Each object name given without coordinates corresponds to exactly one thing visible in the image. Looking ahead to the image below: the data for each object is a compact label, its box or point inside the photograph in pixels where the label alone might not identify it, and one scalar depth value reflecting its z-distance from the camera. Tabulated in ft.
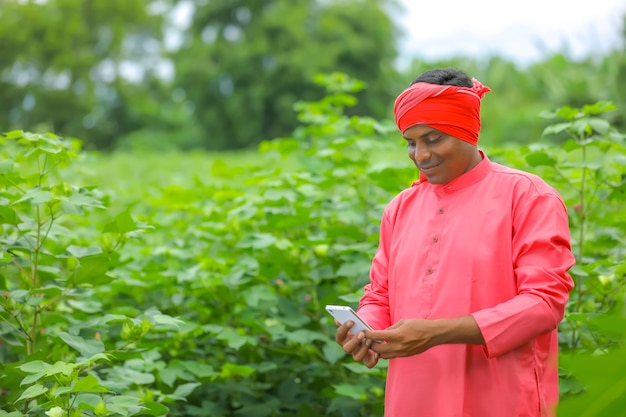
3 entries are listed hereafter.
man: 6.64
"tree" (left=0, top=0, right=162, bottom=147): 143.13
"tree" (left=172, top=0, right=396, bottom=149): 137.18
